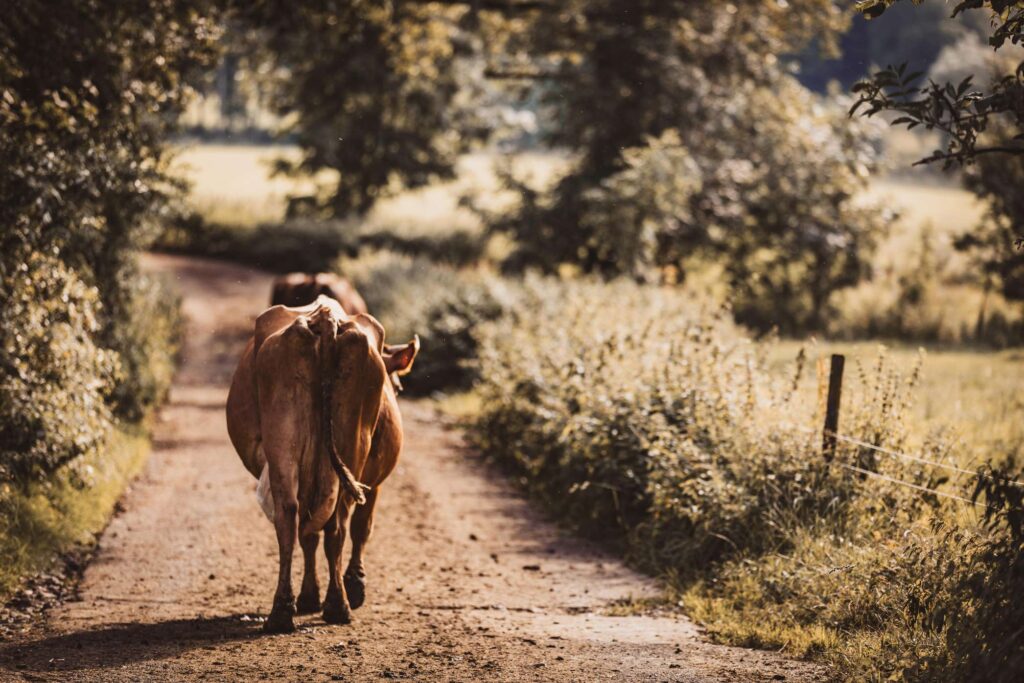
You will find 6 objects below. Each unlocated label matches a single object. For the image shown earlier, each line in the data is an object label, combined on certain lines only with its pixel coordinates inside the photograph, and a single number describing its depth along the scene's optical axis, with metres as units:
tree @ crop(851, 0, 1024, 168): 11.25
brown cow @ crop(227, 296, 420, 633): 14.21
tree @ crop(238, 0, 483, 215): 36.22
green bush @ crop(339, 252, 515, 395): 41.28
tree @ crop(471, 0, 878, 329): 51.75
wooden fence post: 18.56
